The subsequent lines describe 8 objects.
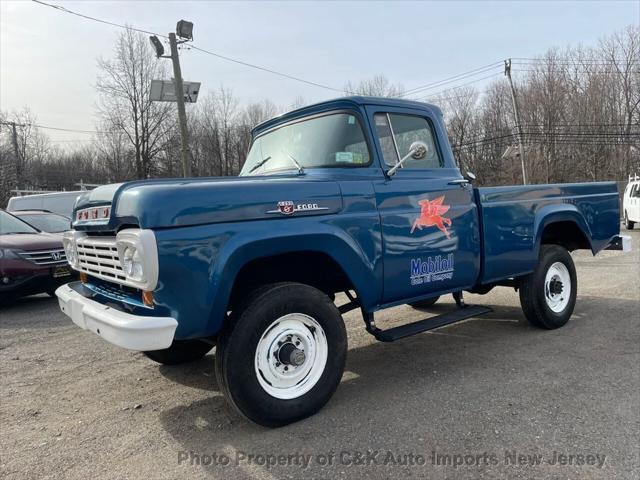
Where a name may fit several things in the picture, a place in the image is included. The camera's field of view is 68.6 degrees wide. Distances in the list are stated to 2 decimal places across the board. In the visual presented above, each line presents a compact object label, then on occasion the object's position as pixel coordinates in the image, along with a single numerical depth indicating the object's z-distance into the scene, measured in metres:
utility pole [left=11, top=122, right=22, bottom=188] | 44.12
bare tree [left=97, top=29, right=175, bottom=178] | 36.88
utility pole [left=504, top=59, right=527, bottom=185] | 31.78
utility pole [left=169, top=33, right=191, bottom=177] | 16.27
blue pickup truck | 2.72
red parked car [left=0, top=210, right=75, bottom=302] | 7.12
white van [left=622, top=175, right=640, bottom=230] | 16.12
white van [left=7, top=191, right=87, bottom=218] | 14.40
